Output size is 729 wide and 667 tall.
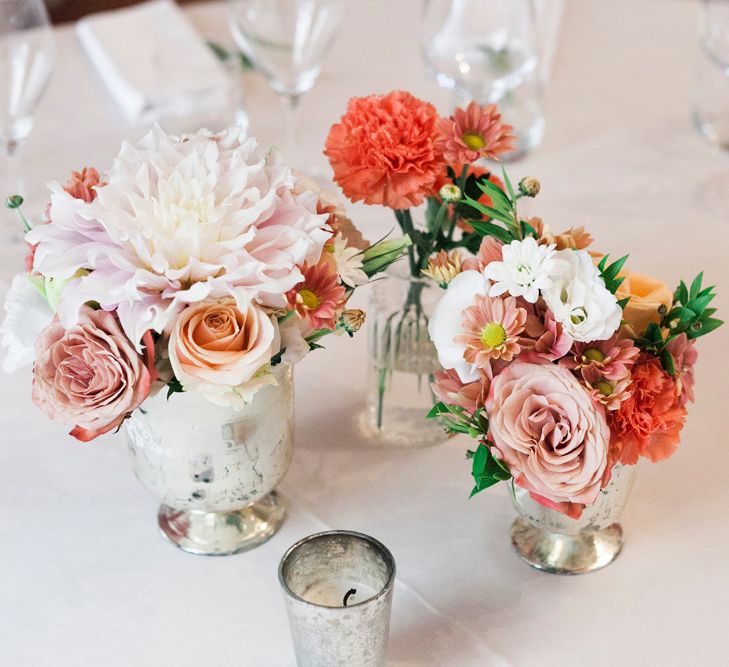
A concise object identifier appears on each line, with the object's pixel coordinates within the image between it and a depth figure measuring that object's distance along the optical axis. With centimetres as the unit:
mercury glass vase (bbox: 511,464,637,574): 69
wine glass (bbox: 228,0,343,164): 117
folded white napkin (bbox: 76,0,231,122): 124
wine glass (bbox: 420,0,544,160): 117
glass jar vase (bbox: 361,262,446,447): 83
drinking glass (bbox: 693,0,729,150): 117
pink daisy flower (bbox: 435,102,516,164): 71
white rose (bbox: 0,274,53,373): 64
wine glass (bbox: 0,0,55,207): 107
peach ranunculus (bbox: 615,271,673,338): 65
